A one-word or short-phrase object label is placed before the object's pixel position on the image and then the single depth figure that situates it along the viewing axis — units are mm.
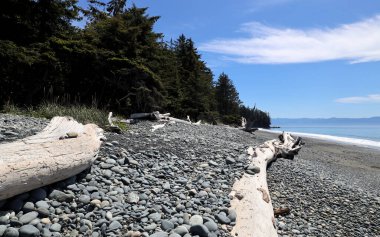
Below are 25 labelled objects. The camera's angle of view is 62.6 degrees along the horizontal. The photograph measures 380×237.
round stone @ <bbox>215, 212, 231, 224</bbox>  3916
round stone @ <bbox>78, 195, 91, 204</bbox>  3786
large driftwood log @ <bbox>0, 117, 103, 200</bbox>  3266
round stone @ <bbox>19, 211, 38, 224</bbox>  3202
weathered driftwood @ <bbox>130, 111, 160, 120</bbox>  14038
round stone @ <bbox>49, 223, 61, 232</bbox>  3212
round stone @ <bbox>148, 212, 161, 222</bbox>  3701
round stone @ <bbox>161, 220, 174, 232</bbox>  3558
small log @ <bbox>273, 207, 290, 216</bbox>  5275
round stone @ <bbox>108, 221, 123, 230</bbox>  3374
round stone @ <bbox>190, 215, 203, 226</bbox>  3731
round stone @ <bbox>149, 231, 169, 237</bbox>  3346
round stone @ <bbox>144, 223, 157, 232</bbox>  3475
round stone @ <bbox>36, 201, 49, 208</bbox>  3473
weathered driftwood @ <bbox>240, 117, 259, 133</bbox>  20297
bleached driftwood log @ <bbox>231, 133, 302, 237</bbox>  3883
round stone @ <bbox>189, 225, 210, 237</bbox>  3541
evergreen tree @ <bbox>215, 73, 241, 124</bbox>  45906
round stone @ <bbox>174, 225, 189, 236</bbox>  3500
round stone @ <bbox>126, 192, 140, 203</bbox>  4051
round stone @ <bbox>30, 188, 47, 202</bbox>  3572
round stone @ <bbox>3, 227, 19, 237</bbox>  2992
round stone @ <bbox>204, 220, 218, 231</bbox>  3690
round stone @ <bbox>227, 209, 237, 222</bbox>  4015
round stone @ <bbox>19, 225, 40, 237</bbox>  3039
